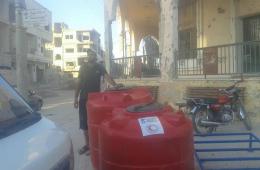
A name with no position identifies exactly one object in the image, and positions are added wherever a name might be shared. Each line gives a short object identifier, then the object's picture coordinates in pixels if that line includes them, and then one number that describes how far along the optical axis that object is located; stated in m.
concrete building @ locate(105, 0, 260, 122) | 5.31
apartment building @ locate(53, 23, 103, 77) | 41.55
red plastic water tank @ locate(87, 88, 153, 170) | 2.31
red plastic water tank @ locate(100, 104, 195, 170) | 1.67
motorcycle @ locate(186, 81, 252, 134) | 4.30
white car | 1.14
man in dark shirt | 3.56
